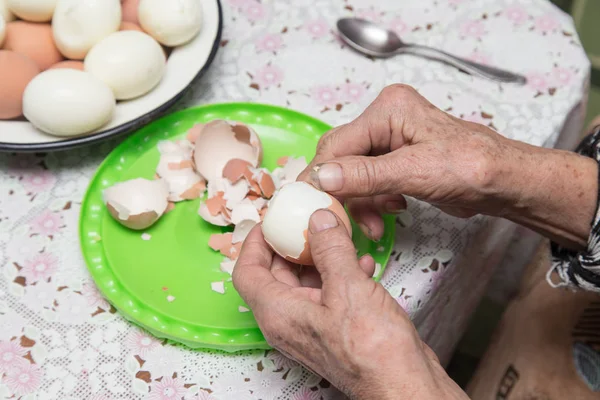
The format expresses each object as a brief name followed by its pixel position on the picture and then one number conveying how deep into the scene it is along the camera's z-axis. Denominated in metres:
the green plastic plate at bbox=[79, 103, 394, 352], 0.70
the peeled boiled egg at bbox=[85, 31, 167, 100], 0.83
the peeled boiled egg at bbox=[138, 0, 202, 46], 0.88
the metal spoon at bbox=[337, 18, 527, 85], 0.98
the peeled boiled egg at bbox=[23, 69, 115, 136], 0.78
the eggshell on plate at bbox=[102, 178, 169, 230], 0.77
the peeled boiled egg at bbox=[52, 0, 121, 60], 0.84
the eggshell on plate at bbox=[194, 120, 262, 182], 0.82
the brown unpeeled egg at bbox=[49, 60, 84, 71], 0.86
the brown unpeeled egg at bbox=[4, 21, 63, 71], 0.88
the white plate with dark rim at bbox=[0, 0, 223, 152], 0.79
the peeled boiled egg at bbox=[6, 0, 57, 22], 0.87
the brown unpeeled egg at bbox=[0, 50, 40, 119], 0.80
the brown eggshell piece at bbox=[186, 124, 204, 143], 0.87
